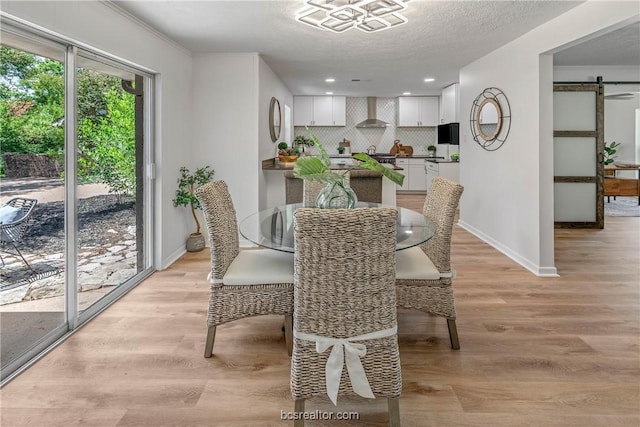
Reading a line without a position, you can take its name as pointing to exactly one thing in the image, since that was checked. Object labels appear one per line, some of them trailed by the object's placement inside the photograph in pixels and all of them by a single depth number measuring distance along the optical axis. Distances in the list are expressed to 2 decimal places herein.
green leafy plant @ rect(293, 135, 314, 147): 6.70
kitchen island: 5.27
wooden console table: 7.95
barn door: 5.92
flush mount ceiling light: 2.74
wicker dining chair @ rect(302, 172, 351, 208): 3.66
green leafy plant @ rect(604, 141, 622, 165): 7.96
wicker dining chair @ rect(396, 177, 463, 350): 2.40
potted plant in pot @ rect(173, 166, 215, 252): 4.51
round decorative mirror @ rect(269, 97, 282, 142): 5.95
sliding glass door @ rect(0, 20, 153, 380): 2.28
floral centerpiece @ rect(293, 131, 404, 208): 2.32
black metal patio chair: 2.23
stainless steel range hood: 9.98
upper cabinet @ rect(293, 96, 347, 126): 9.68
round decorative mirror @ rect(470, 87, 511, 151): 4.65
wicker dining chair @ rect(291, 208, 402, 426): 1.51
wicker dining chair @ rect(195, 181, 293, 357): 2.35
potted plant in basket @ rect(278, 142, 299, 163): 5.66
